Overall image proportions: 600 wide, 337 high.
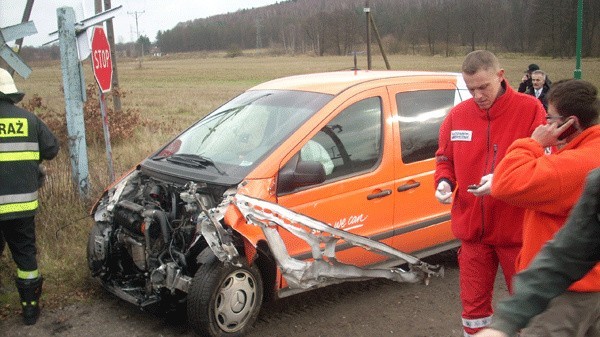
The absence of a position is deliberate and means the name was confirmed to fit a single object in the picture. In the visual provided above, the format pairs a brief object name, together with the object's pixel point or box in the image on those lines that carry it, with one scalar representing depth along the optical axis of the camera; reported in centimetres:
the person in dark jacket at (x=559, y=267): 173
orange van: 382
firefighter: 415
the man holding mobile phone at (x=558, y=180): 226
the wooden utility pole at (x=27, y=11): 766
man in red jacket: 325
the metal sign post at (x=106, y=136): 629
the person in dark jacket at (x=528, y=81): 1007
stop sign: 608
